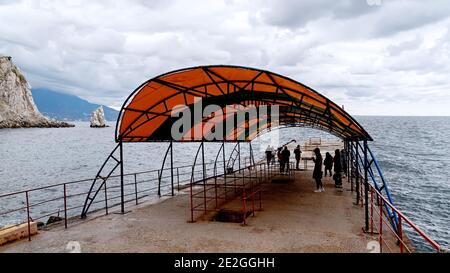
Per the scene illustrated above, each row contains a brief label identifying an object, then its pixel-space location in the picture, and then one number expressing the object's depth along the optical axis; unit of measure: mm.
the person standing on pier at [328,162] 17766
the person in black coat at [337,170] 15195
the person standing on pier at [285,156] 20705
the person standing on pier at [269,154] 24156
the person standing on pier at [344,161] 20375
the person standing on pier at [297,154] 22878
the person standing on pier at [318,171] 13388
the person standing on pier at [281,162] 21009
